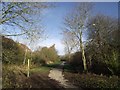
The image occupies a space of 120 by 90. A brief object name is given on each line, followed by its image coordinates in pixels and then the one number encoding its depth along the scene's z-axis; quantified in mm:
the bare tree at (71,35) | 14485
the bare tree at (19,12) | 5055
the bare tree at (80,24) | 13785
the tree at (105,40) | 8839
